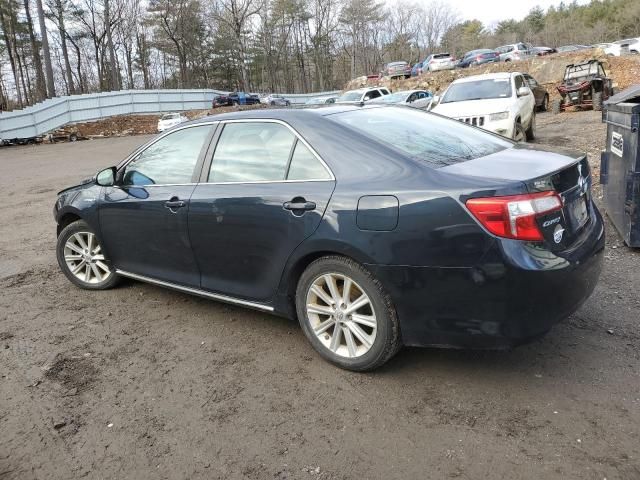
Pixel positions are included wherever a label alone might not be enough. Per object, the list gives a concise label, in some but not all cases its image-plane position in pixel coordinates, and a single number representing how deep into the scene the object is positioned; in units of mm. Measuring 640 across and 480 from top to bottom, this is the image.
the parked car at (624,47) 30700
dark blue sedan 2686
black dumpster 4789
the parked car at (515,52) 35016
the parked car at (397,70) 40178
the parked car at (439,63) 36984
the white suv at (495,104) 10641
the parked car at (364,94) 21031
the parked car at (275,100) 39188
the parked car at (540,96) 19212
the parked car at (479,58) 36531
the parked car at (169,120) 26747
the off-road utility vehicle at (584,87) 18734
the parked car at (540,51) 37466
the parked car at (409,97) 19047
